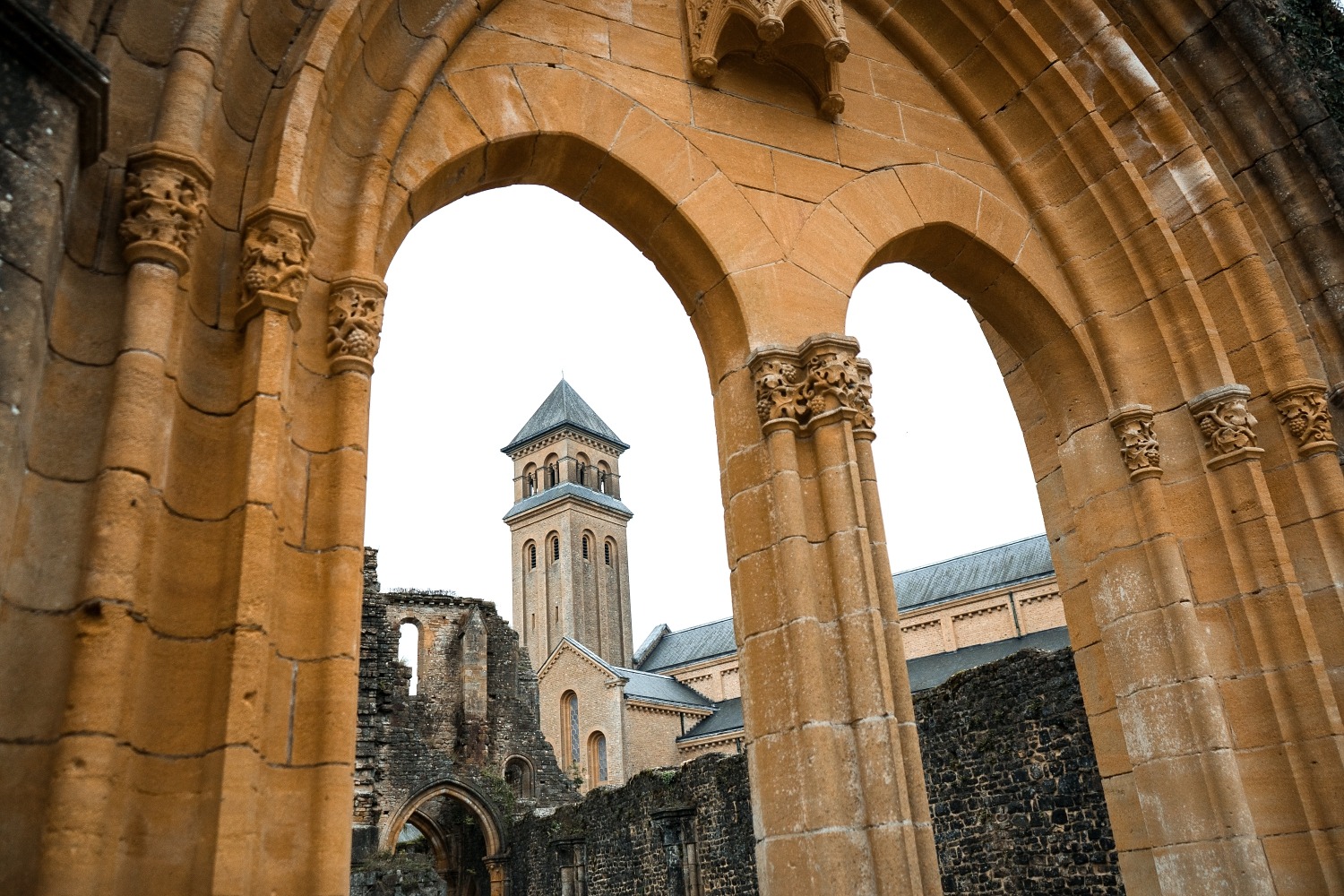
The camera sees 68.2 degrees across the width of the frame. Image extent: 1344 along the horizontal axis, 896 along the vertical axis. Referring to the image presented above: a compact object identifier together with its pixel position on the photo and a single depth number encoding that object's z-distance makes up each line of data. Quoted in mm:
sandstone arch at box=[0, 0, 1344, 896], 2455
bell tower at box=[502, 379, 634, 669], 52312
